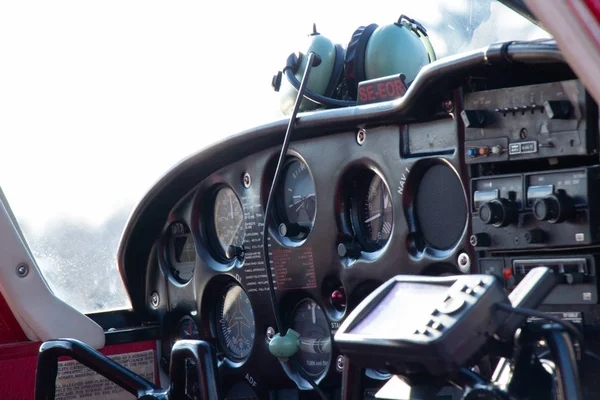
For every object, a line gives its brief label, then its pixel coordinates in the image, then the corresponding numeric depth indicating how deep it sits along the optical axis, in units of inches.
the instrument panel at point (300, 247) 96.7
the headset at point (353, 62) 108.0
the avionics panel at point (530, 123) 75.6
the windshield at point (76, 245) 123.3
